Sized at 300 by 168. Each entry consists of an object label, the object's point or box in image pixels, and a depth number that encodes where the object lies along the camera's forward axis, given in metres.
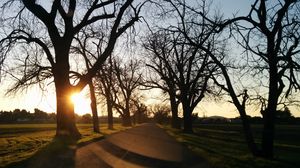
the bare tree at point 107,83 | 28.51
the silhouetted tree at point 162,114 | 91.41
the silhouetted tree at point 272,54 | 9.93
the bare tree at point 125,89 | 40.56
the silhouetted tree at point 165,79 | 29.85
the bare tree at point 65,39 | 13.78
